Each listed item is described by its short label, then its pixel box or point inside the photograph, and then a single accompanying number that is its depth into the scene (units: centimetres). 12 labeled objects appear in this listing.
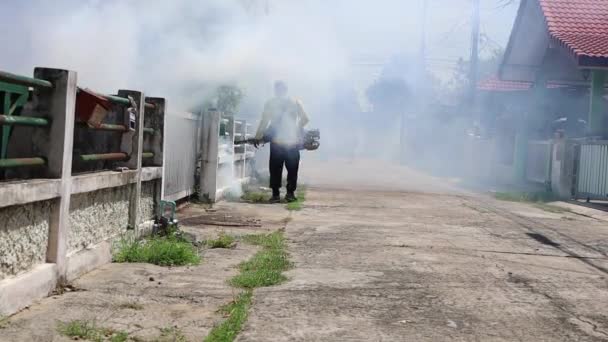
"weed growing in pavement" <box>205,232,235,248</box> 609
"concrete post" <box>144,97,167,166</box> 646
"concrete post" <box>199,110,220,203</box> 925
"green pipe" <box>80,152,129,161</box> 477
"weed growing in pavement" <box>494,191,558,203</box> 1227
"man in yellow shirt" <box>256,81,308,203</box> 1012
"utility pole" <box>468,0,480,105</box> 2659
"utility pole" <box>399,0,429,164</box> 3797
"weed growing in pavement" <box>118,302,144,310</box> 393
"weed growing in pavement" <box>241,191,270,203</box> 1023
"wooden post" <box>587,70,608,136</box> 1438
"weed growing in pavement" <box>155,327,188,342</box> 338
